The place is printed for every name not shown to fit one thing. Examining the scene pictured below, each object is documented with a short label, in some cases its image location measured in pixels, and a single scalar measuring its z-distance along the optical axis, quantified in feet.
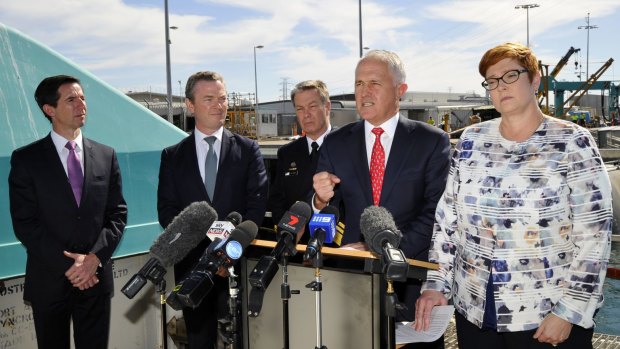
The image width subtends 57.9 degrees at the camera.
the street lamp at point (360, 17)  86.51
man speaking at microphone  9.59
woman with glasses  6.86
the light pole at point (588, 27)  269.99
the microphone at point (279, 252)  6.68
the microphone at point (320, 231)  6.88
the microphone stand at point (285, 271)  7.09
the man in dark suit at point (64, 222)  10.61
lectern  7.43
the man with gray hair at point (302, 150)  14.08
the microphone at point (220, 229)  7.84
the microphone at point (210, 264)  6.72
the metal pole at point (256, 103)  127.03
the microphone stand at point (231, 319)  7.66
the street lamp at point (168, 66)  73.61
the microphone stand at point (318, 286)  6.98
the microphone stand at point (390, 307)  6.76
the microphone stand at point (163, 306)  7.45
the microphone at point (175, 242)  7.21
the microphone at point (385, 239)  6.23
